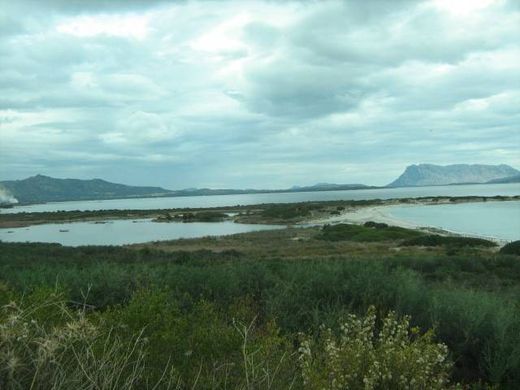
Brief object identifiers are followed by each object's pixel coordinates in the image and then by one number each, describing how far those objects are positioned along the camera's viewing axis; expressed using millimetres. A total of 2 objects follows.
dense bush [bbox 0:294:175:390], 3033
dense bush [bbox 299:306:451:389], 3951
